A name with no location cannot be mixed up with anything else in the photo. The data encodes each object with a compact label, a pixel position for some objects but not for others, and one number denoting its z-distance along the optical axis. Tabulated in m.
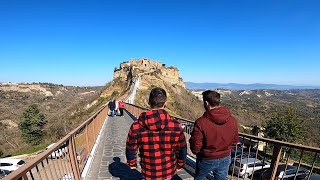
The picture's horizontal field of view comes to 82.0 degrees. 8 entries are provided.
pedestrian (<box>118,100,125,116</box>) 15.54
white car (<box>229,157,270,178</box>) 11.63
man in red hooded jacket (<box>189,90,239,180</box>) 2.28
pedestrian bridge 2.47
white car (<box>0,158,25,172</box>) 14.79
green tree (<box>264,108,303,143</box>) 27.97
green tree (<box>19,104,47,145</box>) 35.59
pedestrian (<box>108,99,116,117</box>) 15.31
